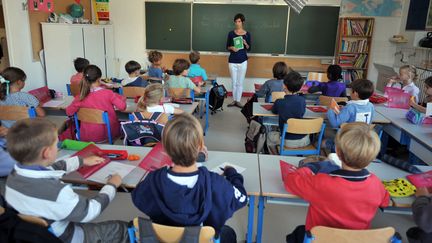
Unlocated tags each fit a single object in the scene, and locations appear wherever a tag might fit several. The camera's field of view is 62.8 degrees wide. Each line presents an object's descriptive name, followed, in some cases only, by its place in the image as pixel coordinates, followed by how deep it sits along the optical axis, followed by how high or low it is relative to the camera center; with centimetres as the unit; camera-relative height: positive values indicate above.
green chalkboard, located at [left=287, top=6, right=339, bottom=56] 727 +10
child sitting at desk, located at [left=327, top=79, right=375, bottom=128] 331 -64
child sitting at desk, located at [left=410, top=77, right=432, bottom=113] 372 -55
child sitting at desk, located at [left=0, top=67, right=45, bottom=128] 329 -62
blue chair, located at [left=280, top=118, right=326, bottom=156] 321 -84
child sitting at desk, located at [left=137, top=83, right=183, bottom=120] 321 -63
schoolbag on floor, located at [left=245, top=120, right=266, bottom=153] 375 -107
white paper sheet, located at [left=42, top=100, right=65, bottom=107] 372 -80
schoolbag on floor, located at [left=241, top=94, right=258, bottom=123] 491 -102
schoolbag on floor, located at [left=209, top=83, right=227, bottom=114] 608 -108
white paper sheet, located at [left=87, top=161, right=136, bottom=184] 199 -81
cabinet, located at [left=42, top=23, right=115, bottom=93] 600 -36
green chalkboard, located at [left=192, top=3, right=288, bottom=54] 737 +17
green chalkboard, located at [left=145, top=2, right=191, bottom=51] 746 +11
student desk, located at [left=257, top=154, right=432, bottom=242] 190 -82
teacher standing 668 -46
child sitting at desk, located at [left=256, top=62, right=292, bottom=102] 473 -64
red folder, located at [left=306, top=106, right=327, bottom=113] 396 -80
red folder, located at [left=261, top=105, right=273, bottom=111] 394 -79
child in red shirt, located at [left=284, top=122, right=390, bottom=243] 162 -68
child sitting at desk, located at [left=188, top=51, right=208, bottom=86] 570 -63
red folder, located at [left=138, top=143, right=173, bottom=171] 214 -78
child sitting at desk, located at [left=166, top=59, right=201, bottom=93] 470 -62
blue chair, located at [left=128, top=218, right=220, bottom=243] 145 -81
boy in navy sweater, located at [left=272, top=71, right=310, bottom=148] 348 -70
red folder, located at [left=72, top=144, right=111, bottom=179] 204 -78
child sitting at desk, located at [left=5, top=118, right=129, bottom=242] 146 -64
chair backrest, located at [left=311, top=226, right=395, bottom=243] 150 -82
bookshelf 725 -17
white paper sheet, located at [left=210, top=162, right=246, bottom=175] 215 -81
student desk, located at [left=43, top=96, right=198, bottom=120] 369 -81
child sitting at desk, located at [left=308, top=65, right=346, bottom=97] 447 -60
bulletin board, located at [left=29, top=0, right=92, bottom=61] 570 -2
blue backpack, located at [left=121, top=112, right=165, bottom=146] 279 -78
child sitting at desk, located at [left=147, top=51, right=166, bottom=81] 556 -59
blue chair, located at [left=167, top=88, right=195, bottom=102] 457 -77
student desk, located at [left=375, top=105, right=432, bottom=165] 294 -81
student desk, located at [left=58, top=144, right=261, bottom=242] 198 -81
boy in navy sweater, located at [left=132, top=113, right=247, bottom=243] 148 -65
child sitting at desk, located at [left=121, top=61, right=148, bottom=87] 456 -62
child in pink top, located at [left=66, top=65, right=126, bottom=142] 335 -69
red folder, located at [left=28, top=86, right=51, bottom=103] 386 -73
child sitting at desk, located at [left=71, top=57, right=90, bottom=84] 466 -50
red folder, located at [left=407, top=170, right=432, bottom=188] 198 -78
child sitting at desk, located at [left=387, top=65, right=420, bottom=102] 450 -53
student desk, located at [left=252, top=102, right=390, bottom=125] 363 -81
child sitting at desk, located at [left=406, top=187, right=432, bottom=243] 165 -80
